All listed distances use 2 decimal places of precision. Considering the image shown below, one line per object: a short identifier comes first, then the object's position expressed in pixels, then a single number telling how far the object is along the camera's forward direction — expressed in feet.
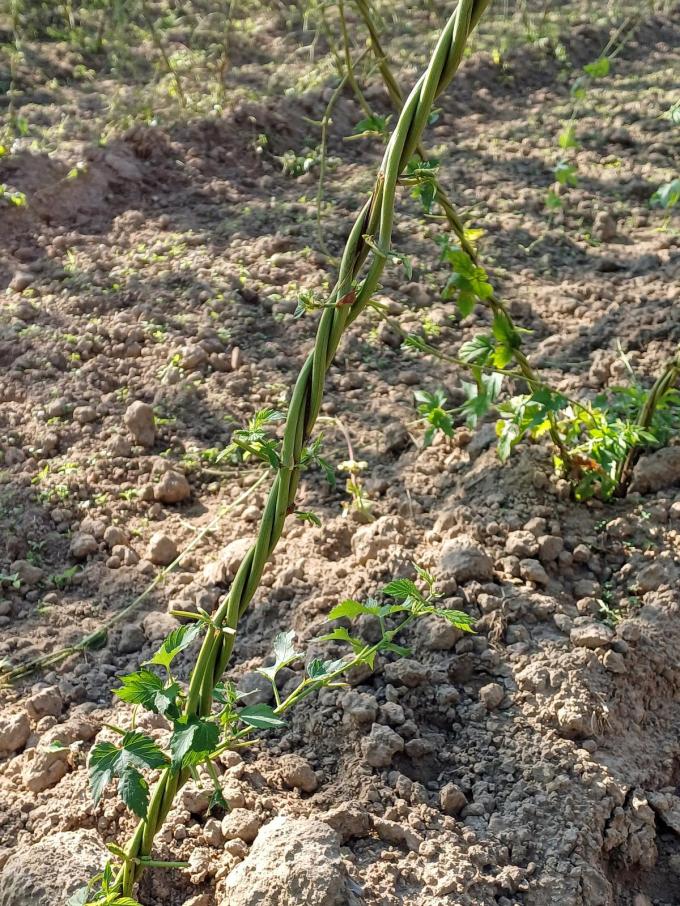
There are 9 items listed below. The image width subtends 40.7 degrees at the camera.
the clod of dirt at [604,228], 11.82
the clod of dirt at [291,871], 4.47
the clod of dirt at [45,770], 5.57
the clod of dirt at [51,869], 4.61
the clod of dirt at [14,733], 5.94
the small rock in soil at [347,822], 5.11
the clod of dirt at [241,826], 5.06
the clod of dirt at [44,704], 6.16
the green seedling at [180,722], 3.75
